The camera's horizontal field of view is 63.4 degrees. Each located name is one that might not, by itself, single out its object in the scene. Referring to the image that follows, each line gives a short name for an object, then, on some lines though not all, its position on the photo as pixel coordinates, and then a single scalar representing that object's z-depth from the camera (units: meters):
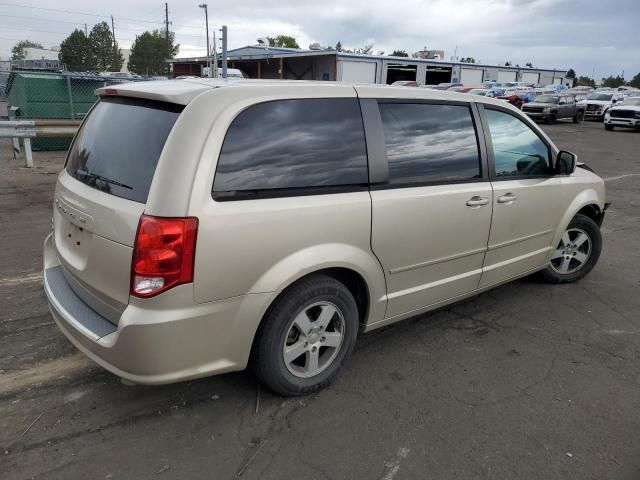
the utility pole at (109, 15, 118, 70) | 81.00
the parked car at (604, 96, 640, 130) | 25.23
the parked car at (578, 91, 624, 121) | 32.50
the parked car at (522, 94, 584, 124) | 28.56
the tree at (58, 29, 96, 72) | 73.22
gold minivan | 2.43
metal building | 41.84
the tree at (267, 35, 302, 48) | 106.46
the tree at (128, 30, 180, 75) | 83.88
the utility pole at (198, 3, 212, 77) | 49.61
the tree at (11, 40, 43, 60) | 104.38
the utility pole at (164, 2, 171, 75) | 81.69
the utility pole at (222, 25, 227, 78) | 15.59
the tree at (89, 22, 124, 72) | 79.68
